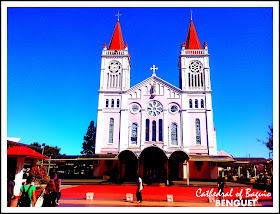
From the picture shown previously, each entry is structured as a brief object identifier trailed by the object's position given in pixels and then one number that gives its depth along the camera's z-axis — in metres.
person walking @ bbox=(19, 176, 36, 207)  8.50
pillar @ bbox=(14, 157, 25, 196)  14.22
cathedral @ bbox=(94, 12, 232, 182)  29.91
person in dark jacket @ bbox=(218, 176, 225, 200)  12.93
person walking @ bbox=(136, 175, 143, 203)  12.30
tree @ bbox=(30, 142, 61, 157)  61.02
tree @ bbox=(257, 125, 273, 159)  19.14
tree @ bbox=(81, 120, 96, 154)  51.91
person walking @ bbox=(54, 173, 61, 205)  11.43
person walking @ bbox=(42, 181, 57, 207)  8.55
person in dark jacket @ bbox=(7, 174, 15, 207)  10.06
